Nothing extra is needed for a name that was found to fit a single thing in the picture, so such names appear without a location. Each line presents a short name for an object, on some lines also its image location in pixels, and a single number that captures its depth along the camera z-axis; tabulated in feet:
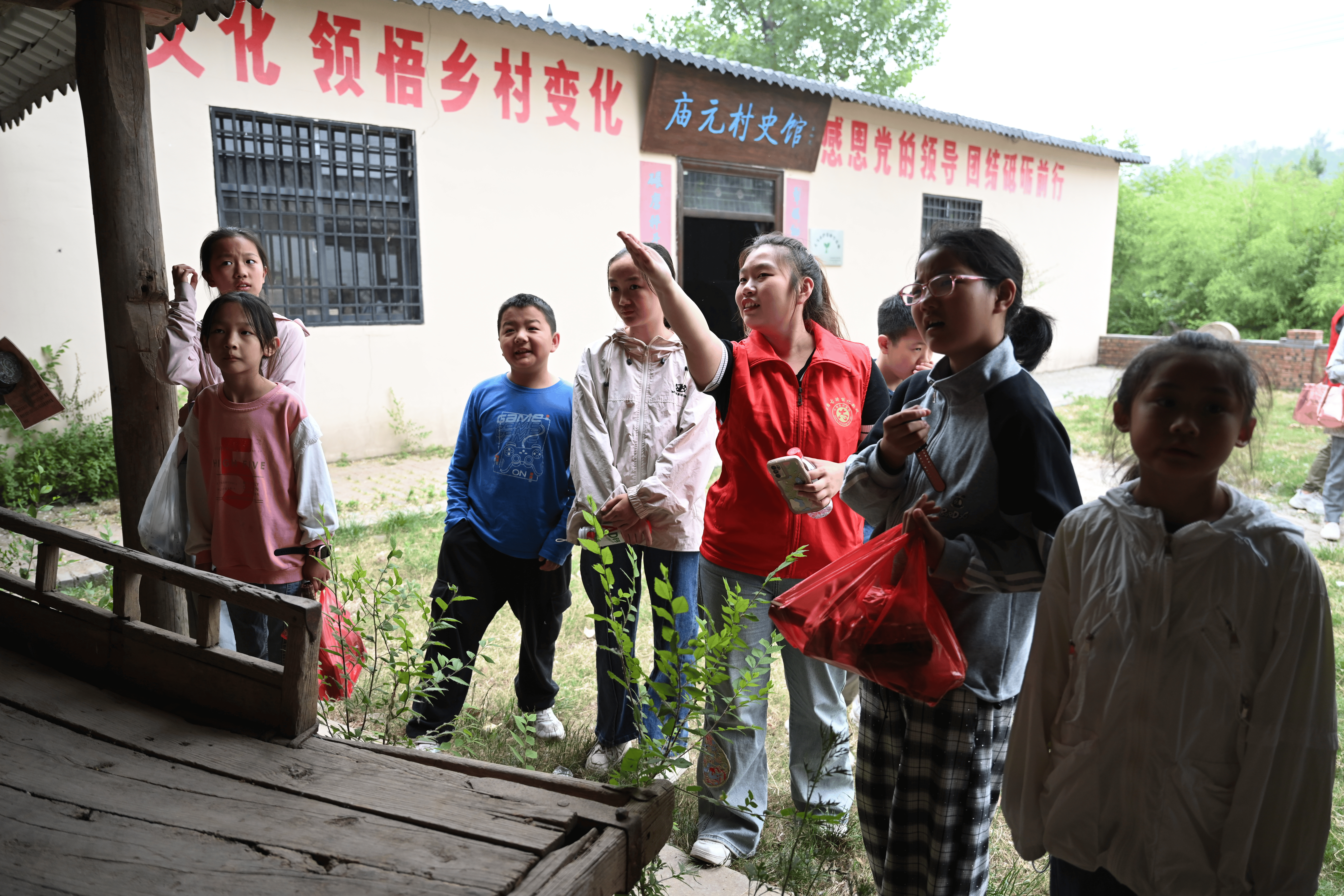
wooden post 8.55
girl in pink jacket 8.75
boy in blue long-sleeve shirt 9.32
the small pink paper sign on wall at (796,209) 33.53
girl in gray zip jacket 5.42
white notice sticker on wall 34.81
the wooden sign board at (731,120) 28.43
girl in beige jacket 8.50
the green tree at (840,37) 70.13
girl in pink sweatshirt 8.26
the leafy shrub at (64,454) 18.42
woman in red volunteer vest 7.41
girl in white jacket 4.21
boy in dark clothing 9.65
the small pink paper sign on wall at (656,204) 29.07
